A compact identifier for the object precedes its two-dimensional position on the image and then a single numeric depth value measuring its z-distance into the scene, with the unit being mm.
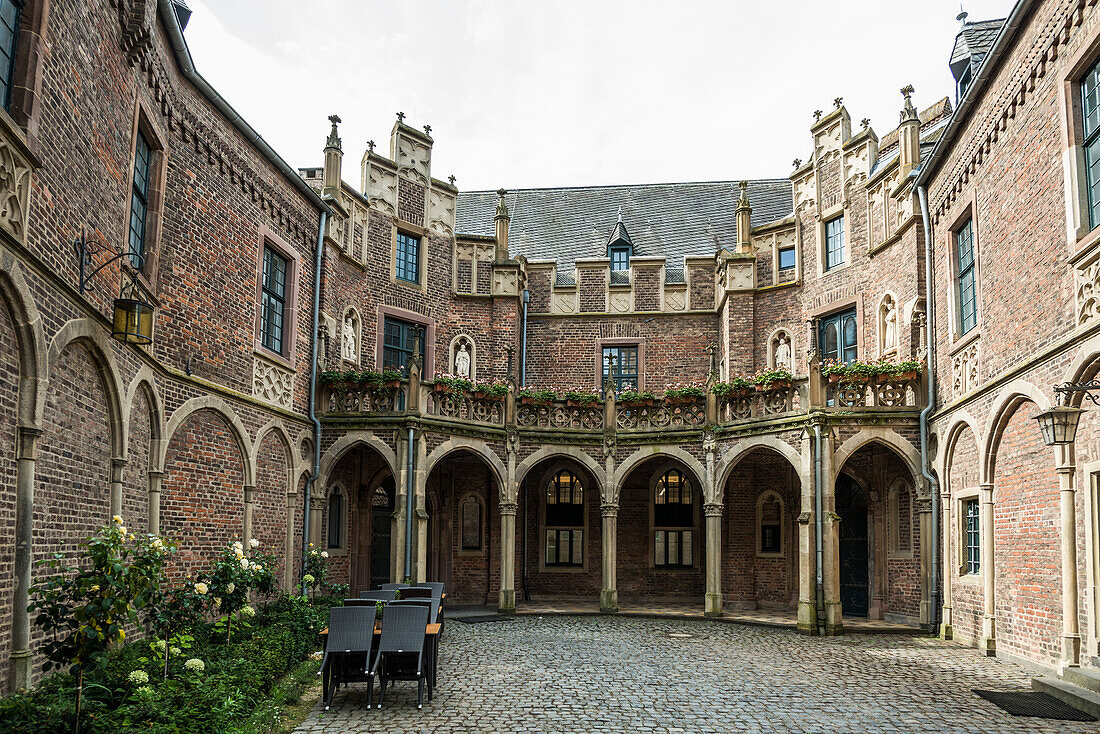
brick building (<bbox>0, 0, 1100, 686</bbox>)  9688
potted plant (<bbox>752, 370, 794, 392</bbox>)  17359
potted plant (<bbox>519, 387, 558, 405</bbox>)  19812
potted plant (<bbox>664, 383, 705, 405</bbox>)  19281
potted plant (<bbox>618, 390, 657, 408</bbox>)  19984
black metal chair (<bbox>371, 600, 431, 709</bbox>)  9422
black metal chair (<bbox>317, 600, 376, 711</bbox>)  9438
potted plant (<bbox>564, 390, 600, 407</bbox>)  20109
